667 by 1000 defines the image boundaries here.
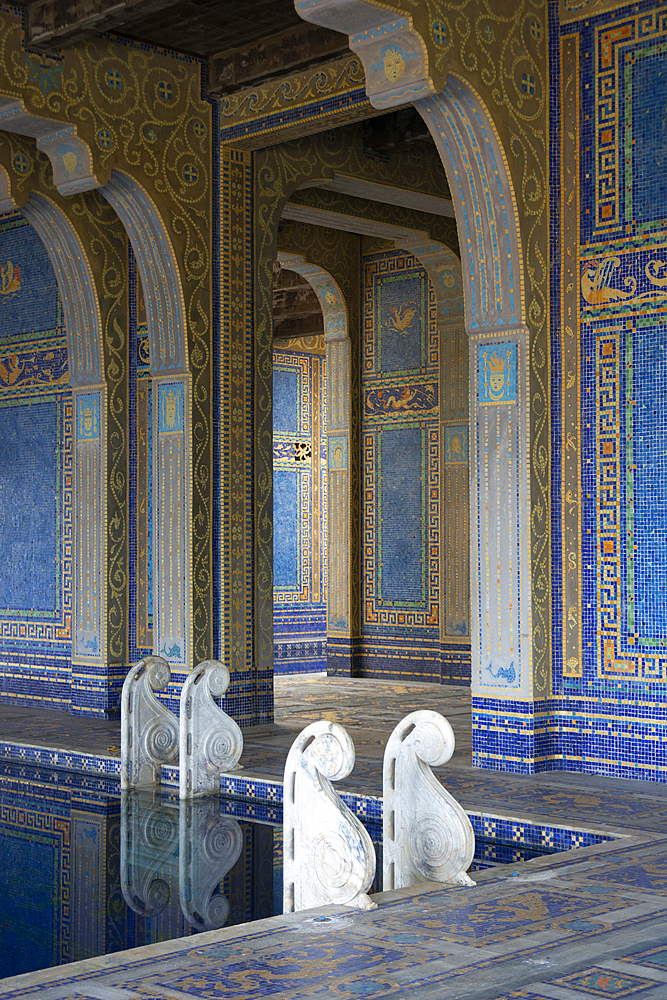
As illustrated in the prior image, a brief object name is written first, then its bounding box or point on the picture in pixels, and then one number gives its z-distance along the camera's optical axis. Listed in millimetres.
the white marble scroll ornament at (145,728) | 7156
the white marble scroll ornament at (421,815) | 4590
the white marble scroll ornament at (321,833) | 4293
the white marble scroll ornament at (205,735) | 6801
